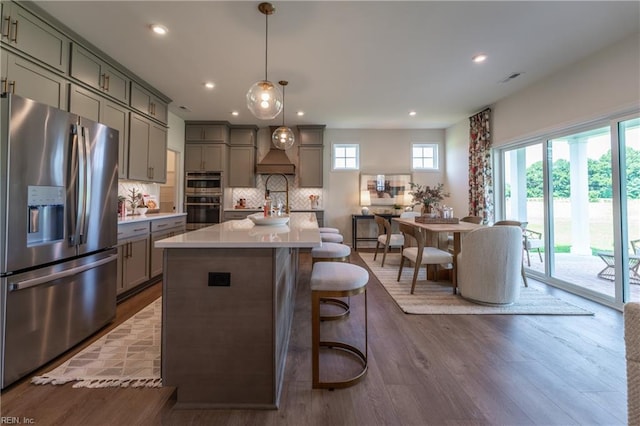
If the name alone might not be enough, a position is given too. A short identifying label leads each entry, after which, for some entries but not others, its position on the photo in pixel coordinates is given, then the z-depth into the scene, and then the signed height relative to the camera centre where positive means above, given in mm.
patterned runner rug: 1695 -1015
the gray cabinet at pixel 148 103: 3609 +1701
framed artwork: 6445 +785
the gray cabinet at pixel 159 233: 3506 -187
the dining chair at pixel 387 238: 4387 -298
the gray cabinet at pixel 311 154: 6117 +1515
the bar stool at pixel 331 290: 1595 -432
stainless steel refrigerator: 1666 -90
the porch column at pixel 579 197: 3303 +304
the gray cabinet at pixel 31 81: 2082 +1179
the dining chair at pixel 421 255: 3191 -429
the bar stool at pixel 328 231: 4160 -173
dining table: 3152 -104
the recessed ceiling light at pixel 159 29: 2559 +1854
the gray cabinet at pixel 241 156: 5988 +1437
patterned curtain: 4707 +971
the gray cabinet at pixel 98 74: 2715 +1627
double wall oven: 5707 +465
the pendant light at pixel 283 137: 3660 +1143
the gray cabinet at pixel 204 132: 5727 +1878
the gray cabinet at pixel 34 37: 2109 +1568
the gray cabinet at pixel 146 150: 3590 +1013
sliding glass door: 2820 +166
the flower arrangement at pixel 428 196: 3965 +364
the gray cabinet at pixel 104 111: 2723 +1209
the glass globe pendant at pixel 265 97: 2293 +1082
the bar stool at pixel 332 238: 3559 -241
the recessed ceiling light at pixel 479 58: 3088 +1919
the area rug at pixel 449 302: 2750 -910
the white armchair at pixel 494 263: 2795 -453
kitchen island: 1454 -577
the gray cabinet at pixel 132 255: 2914 -416
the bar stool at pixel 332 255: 2537 -332
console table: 6117 -54
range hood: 5980 +1209
